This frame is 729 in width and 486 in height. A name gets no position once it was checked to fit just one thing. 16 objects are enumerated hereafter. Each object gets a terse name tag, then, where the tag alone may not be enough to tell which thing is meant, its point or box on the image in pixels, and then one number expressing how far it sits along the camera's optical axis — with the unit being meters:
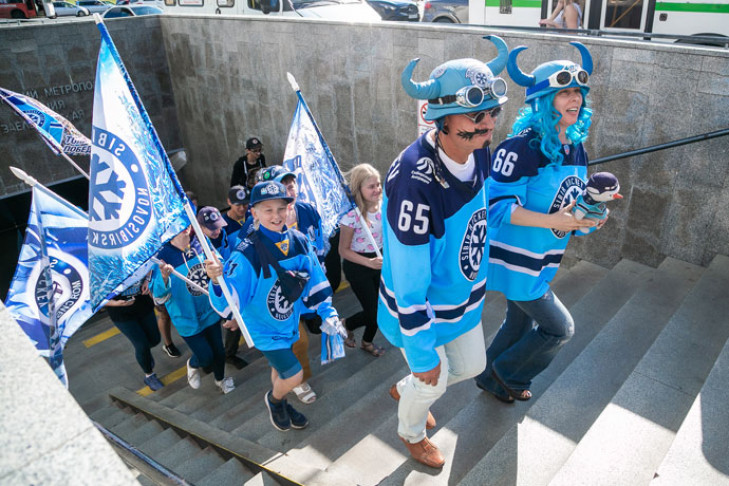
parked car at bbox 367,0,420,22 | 15.55
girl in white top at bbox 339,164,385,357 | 4.88
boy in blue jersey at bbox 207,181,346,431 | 3.89
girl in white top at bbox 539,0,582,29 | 9.14
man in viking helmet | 2.59
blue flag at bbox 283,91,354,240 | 5.07
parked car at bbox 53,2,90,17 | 20.38
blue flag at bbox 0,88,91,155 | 4.18
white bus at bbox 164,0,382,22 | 12.51
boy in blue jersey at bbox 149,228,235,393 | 4.93
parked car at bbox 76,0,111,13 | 18.88
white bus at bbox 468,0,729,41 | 8.74
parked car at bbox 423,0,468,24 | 15.69
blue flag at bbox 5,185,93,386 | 3.45
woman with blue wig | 3.17
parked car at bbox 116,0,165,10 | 17.82
